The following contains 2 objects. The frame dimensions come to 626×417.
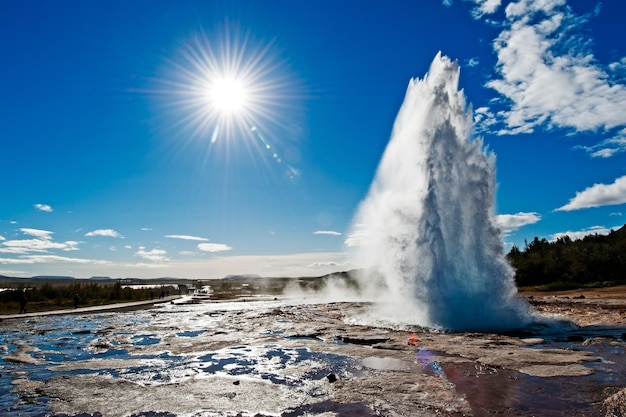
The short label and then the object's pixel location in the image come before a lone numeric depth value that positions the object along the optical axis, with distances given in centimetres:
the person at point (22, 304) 3588
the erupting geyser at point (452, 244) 2373
